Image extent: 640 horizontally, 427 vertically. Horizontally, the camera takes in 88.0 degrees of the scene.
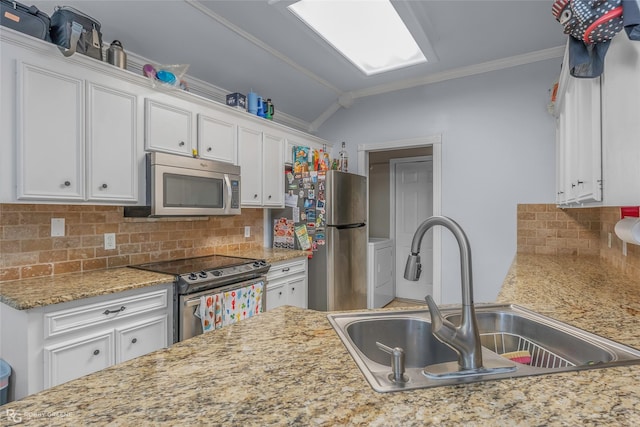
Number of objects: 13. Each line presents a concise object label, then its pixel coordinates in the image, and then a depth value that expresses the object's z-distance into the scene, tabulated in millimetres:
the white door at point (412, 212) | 4516
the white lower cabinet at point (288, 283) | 2844
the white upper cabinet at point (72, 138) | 1655
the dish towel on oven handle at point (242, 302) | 2277
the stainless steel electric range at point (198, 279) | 2039
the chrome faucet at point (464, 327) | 806
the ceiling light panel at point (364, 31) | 2244
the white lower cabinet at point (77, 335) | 1521
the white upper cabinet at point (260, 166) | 2945
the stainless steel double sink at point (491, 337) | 950
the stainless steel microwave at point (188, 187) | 2168
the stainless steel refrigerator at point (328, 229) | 3203
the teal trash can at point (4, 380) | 1539
